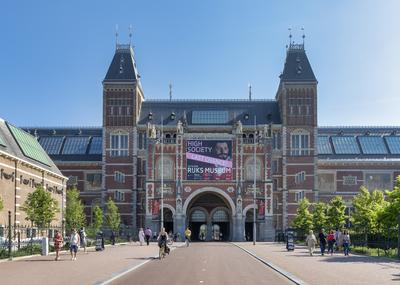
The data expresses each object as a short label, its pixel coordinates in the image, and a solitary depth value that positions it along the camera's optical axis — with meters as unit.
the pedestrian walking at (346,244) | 45.94
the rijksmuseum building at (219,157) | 93.31
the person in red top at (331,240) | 48.14
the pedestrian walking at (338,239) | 52.88
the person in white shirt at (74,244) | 39.66
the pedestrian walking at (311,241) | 46.22
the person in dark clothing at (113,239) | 68.22
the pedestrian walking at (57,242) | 39.25
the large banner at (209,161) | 93.19
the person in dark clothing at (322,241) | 46.56
